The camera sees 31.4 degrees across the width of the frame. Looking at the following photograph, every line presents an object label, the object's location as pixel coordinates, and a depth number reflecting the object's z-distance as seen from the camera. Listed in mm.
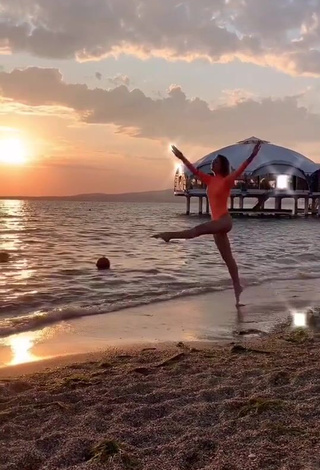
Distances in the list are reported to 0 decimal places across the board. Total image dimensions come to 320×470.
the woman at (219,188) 7734
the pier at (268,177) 60500
